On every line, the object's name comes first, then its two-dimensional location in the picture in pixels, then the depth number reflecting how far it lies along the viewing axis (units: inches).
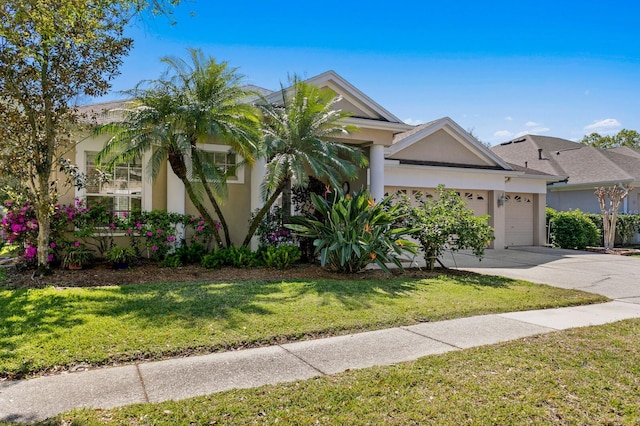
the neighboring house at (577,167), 834.8
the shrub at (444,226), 390.6
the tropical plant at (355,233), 362.3
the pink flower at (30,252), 343.9
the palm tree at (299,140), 383.6
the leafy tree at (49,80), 293.6
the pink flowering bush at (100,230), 346.6
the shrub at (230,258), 387.9
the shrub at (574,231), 709.3
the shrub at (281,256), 393.1
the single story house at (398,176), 427.5
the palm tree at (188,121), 355.3
